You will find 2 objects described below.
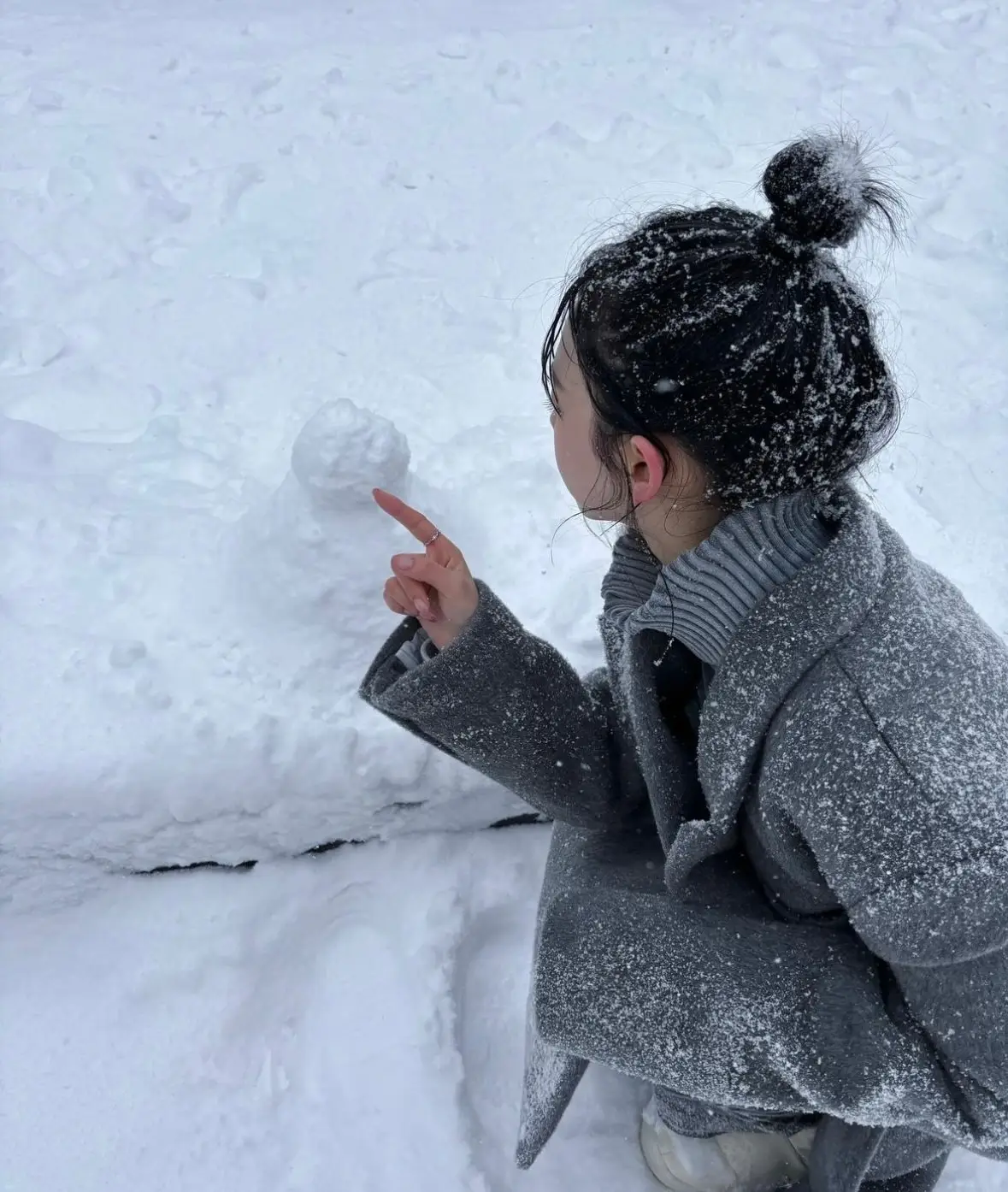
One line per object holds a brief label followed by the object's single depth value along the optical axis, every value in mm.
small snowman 1786
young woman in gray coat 984
